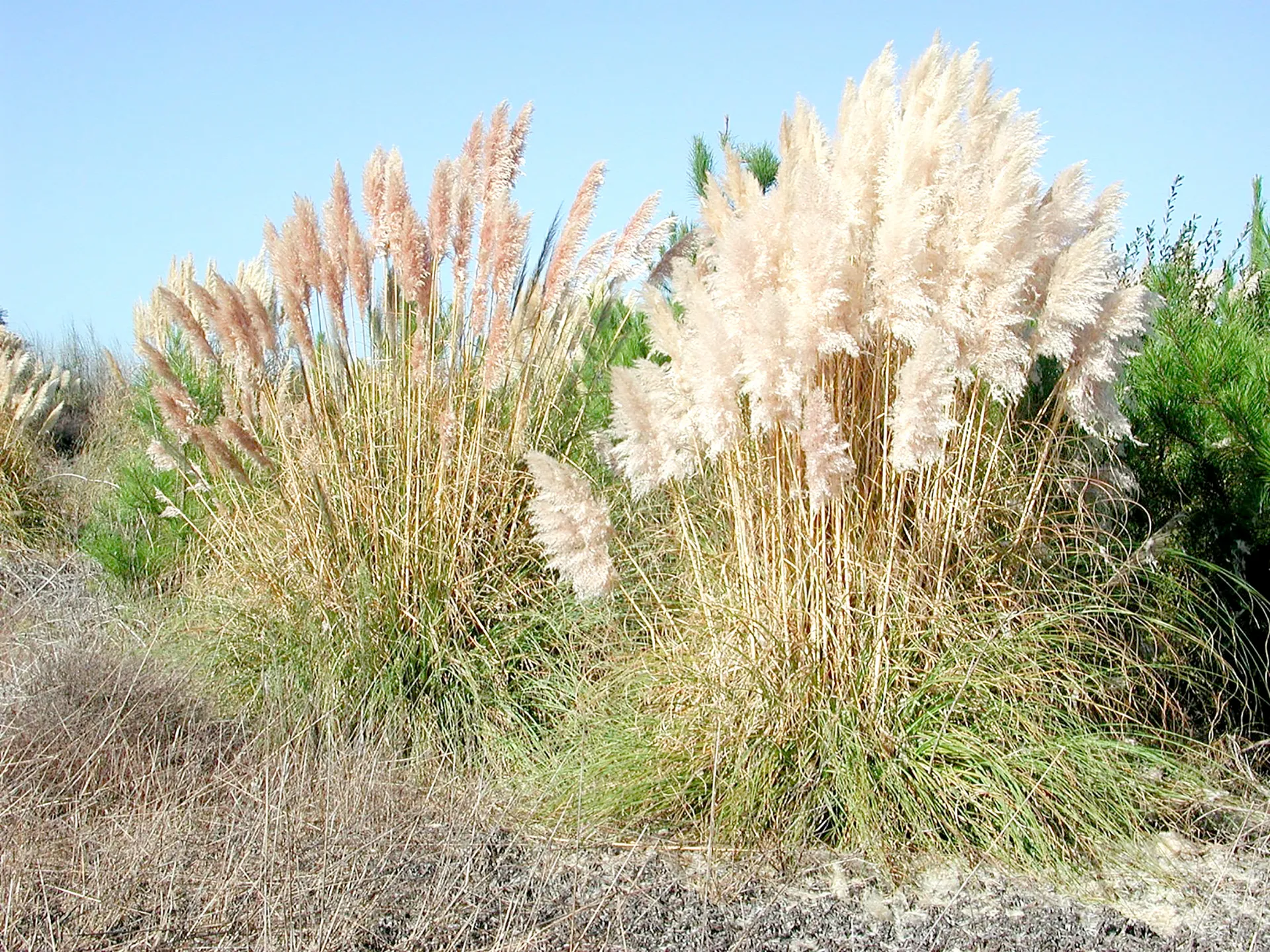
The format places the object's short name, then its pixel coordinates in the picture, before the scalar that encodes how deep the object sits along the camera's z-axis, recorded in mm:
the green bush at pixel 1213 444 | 4023
